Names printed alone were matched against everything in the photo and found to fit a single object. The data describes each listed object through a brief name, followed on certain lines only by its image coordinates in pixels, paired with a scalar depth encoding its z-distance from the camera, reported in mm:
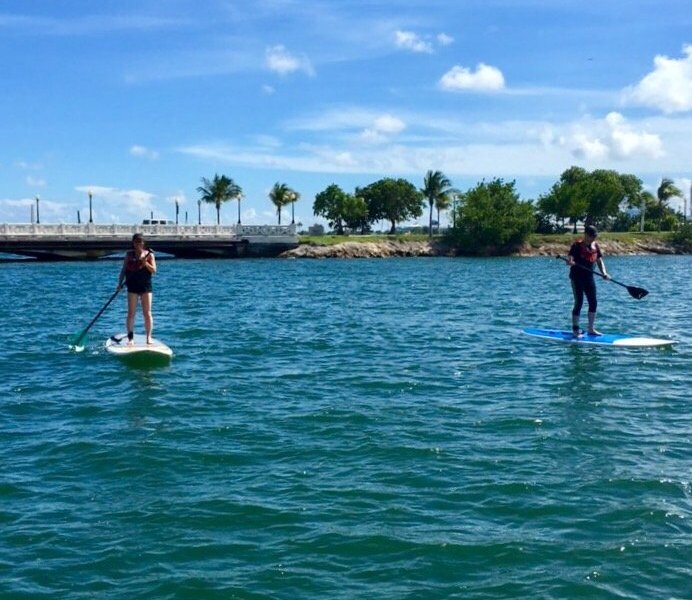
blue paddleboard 18953
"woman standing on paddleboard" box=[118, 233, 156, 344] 17562
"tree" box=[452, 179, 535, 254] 108188
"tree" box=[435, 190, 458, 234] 136125
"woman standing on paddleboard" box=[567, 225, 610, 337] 19547
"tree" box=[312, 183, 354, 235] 134250
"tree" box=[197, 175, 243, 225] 123500
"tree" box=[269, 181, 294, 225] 127312
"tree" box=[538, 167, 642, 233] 124812
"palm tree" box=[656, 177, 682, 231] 149250
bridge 78438
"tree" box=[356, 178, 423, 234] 139000
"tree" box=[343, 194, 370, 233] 133625
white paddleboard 17250
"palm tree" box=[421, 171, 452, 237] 135625
